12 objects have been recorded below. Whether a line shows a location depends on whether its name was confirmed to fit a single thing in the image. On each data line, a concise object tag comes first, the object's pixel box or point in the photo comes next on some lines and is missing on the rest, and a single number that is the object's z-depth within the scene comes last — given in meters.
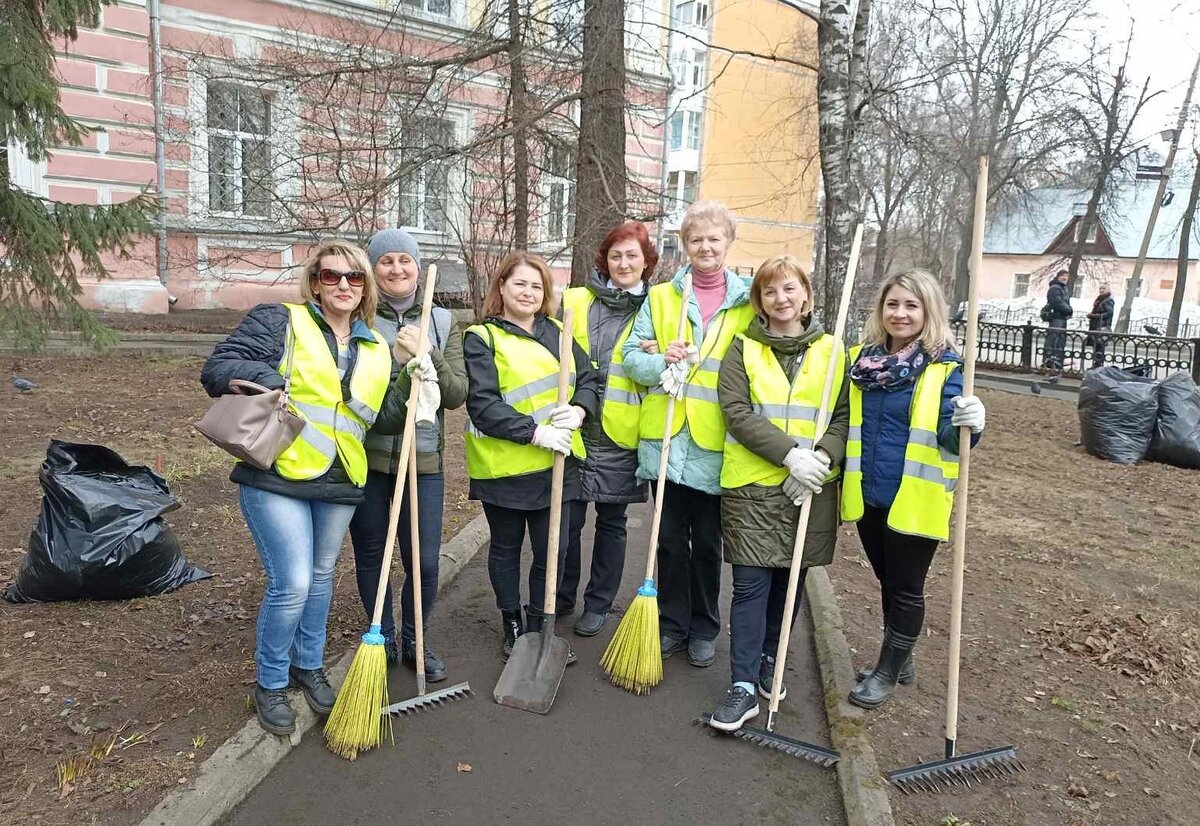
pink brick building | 9.67
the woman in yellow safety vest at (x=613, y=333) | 3.82
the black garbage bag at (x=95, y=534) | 3.75
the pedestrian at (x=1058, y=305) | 16.91
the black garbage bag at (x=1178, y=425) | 8.02
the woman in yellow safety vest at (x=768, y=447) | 3.33
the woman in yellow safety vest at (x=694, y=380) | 3.58
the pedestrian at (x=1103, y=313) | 17.28
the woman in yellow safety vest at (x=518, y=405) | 3.52
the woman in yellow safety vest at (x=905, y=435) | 3.21
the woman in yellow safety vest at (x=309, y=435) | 2.89
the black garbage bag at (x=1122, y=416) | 8.22
